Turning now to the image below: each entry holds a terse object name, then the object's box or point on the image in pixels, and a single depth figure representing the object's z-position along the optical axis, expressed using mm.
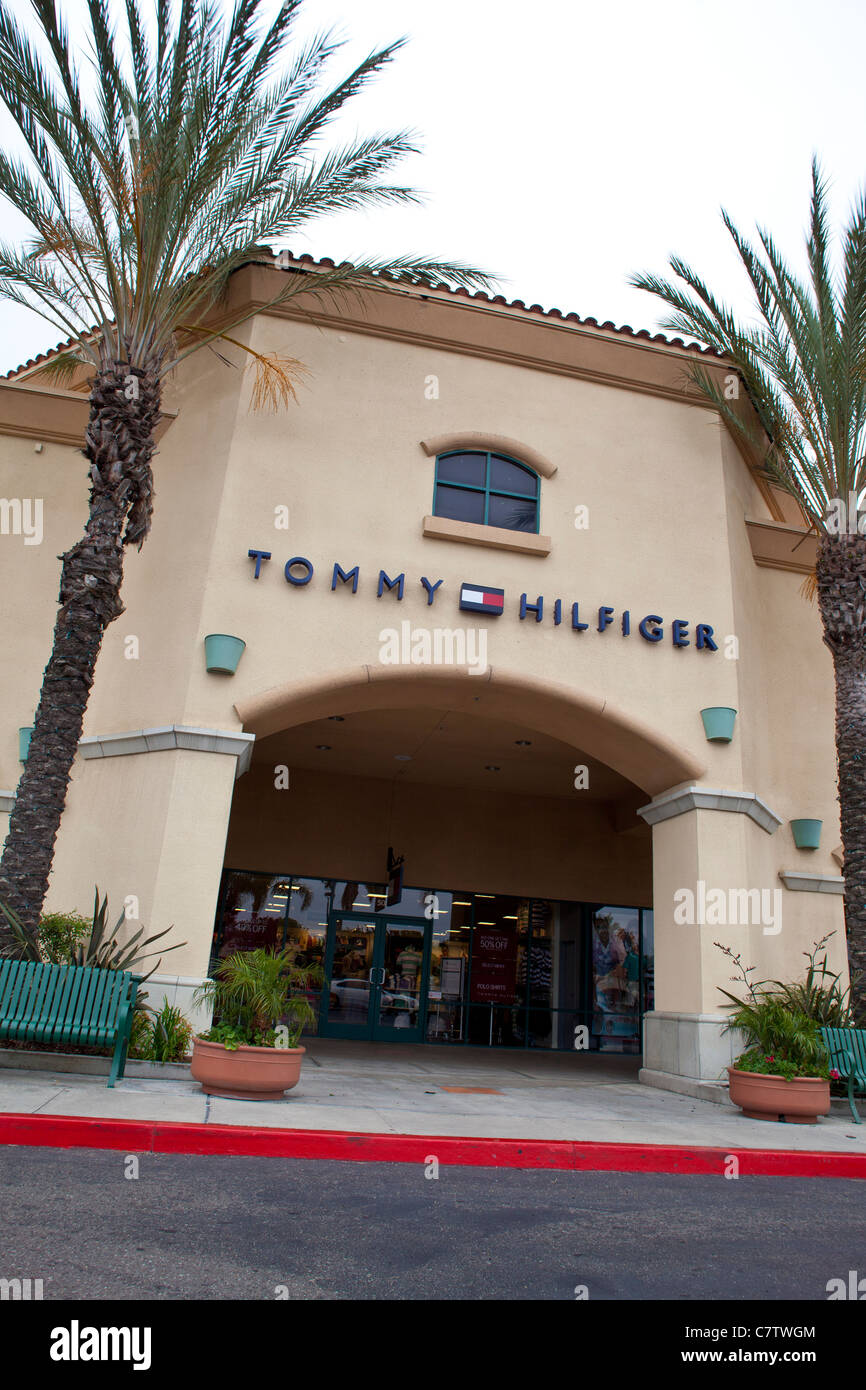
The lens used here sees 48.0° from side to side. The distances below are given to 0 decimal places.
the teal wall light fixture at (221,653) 11531
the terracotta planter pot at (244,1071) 8844
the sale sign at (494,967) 18594
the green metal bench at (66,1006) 8883
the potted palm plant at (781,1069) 10023
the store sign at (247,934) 17766
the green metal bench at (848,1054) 10648
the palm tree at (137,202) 10484
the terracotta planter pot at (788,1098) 10000
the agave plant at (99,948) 9375
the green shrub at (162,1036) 9914
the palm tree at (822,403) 12875
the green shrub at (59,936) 9961
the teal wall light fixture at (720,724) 13062
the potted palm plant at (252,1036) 8867
